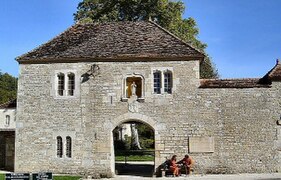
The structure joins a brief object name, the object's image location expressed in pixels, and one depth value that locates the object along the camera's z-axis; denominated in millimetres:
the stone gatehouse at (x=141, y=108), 19578
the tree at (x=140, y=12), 32844
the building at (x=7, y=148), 23289
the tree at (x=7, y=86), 66062
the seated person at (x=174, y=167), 18953
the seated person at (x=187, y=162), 19172
